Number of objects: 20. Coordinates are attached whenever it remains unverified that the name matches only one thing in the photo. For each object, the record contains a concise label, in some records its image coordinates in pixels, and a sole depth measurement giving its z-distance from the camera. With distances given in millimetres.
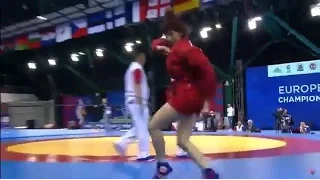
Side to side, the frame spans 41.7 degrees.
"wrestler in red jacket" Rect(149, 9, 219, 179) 2947
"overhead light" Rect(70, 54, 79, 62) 19281
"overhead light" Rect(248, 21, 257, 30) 12490
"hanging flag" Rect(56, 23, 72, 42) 14930
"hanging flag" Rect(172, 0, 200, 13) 10688
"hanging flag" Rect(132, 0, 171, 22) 11891
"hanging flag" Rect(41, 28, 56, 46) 13780
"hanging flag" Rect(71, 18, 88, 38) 14852
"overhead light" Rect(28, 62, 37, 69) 19659
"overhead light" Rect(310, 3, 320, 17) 11331
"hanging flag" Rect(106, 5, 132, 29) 13609
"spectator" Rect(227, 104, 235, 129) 13700
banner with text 13031
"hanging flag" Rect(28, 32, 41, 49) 11361
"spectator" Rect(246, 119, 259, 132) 11375
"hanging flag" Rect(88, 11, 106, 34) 14578
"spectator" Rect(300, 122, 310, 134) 10391
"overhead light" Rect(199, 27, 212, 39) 13567
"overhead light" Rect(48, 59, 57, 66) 19842
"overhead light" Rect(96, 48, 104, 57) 18438
